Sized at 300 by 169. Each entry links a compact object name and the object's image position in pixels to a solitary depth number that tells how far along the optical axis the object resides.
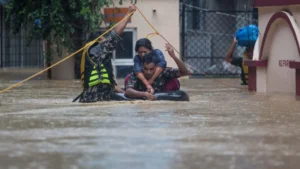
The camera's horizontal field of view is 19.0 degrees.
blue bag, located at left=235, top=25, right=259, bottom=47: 20.17
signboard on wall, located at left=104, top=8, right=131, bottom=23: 24.05
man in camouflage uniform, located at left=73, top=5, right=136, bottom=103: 13.70
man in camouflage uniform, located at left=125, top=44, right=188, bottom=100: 13.91
